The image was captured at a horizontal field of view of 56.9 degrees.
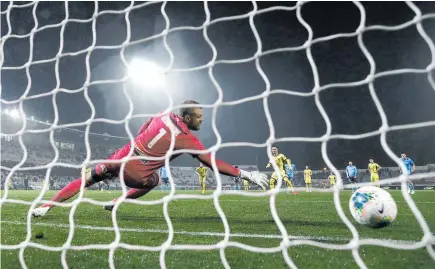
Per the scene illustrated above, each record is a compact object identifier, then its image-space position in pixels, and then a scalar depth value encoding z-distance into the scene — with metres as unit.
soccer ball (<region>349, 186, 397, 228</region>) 2.54
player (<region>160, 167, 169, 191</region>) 13.95
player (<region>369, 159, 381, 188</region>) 11.36
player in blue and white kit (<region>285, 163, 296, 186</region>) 10.07
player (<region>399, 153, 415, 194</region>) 9.51
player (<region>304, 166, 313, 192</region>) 13.93
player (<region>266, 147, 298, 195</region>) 8.59
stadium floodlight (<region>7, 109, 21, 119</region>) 27.56
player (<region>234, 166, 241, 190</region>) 21.76
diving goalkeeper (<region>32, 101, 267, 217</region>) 3.15
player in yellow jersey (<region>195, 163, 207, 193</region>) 13.62
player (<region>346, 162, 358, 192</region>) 12.19
